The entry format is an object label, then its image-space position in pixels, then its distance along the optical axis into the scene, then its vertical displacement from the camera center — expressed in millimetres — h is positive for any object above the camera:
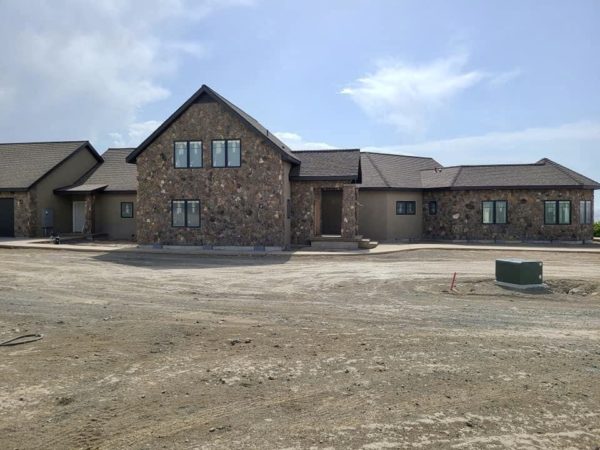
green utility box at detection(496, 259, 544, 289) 12750 -1413
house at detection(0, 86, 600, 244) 22375 +1746
